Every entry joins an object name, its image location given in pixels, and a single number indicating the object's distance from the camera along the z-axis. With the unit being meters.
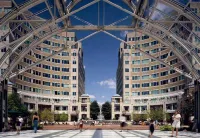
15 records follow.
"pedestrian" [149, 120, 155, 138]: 13.03
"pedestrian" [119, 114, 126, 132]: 19.83
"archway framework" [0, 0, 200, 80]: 15.11
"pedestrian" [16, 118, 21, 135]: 16.00
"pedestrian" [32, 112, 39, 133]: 17.44
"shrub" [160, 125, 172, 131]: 23.01
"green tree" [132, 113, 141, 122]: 61.40
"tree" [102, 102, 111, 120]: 78.38
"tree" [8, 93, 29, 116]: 34.86
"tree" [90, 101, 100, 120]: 77.70
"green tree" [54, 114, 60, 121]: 64.15
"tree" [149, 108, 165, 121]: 54.06
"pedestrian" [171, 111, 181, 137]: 13.71
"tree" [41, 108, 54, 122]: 53.00
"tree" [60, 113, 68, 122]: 64.06
